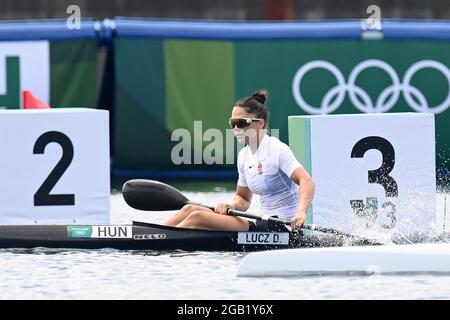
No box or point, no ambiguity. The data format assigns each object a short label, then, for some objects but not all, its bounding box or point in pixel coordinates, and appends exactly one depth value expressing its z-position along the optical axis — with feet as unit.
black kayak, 34.76
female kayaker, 35.04
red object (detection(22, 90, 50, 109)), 46.03
